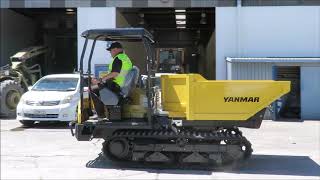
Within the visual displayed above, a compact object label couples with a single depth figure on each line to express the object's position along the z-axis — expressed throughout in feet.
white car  48.93
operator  30.45
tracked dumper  29.91
